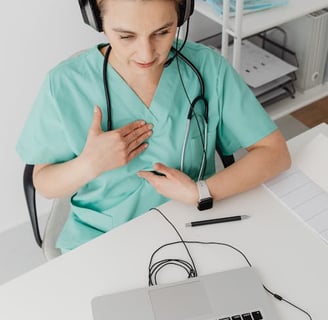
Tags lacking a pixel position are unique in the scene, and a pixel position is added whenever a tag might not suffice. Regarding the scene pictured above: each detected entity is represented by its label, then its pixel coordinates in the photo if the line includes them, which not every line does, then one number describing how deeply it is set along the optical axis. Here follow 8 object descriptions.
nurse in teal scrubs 1.06
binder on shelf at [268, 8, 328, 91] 1.70
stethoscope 1.06
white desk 0.89
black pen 1.02
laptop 0.85
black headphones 0.91
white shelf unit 1.46
